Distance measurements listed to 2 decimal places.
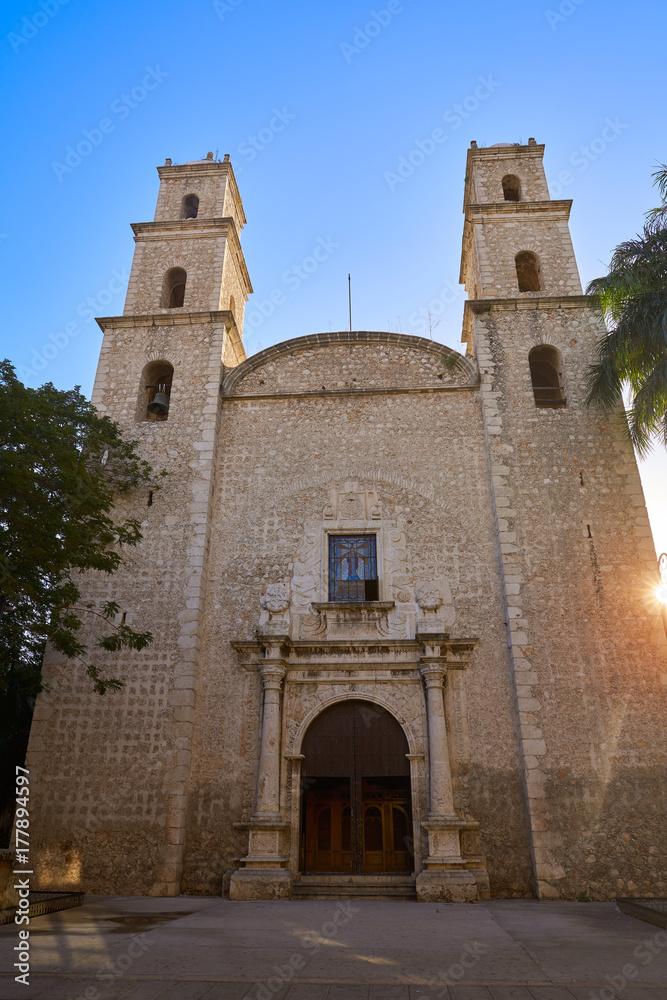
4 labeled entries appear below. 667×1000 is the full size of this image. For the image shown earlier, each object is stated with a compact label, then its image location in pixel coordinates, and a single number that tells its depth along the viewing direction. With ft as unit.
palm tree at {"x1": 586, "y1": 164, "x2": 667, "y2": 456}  37.52
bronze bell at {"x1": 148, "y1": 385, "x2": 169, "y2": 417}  45.80
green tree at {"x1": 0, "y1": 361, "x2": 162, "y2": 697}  28.66
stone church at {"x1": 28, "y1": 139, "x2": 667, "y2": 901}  33.68
